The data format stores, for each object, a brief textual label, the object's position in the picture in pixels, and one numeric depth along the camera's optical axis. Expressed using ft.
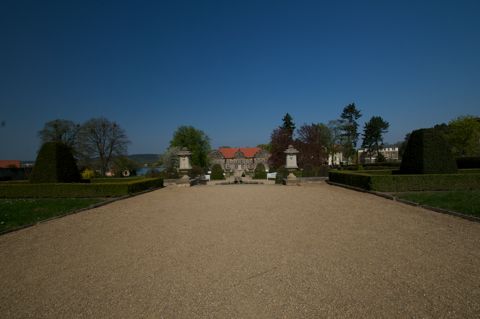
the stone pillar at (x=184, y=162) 77.15
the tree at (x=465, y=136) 133.90
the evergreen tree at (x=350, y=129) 190.49
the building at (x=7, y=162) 206.59
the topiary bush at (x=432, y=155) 50.44
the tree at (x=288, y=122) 202.88
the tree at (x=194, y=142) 184.44
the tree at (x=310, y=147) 144.25
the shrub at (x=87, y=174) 104.51
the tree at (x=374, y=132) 208.64
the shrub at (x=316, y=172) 95.61
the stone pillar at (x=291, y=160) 75.72
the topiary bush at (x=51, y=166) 52.65
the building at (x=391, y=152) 431.35
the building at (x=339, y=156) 279.49
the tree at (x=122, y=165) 149.30
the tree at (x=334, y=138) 194.39
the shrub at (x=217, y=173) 106.83
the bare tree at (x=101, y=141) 140.36
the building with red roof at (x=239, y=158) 284.82
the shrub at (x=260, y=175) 112.27
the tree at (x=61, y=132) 133.08
